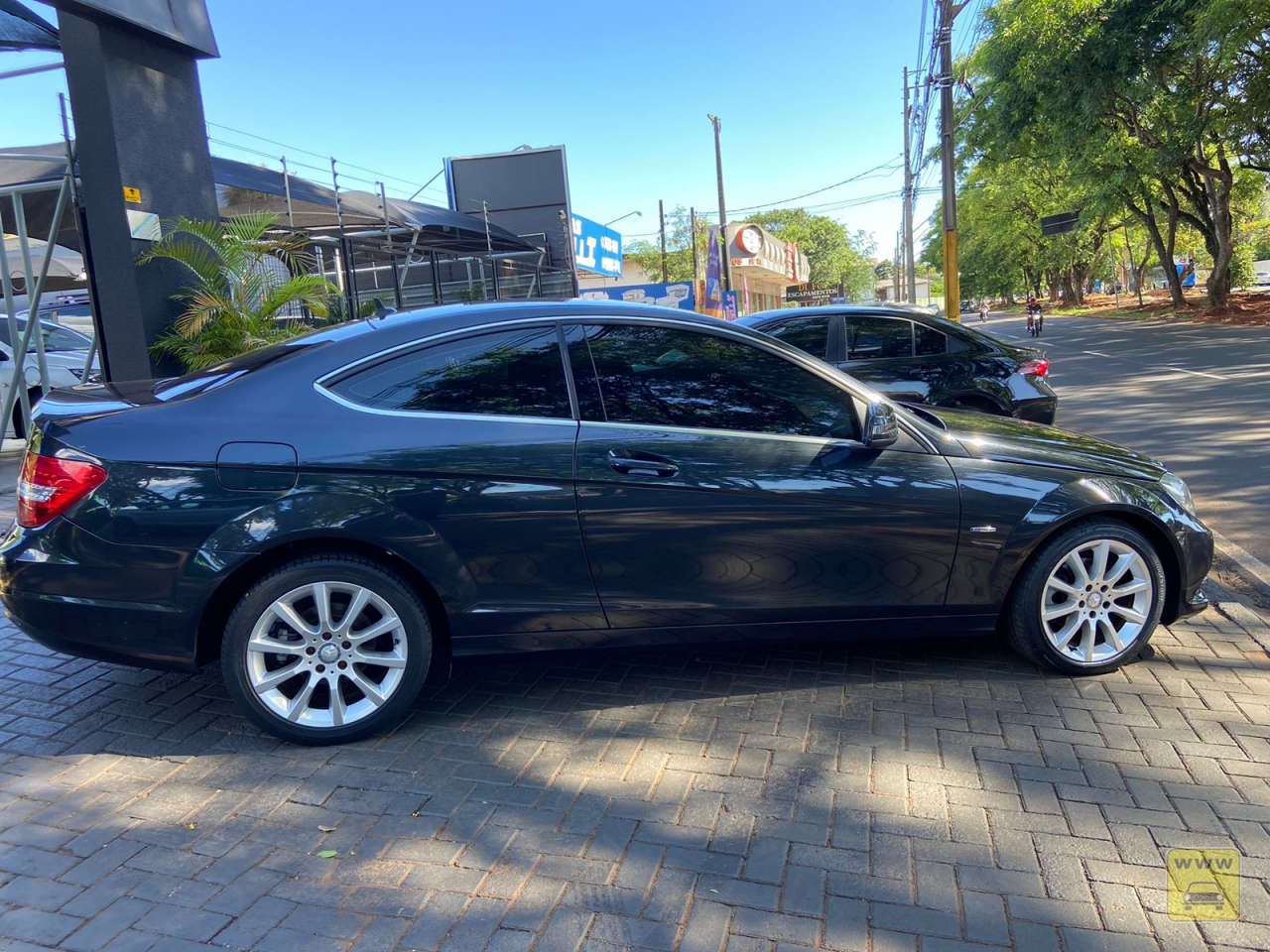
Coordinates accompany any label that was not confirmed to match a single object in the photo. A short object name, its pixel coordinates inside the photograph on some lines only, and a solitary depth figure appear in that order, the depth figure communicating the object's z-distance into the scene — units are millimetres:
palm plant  8617
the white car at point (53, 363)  11664
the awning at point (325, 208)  12727
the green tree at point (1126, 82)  19312
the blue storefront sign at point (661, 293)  30247
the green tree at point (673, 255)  81250
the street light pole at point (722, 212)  33125
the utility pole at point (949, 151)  16359
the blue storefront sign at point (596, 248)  24828
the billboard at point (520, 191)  24156
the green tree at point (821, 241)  105438
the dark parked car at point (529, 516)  3260
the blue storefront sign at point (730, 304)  29344
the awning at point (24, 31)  8242
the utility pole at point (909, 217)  36812
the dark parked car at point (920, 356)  7883
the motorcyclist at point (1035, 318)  35000
